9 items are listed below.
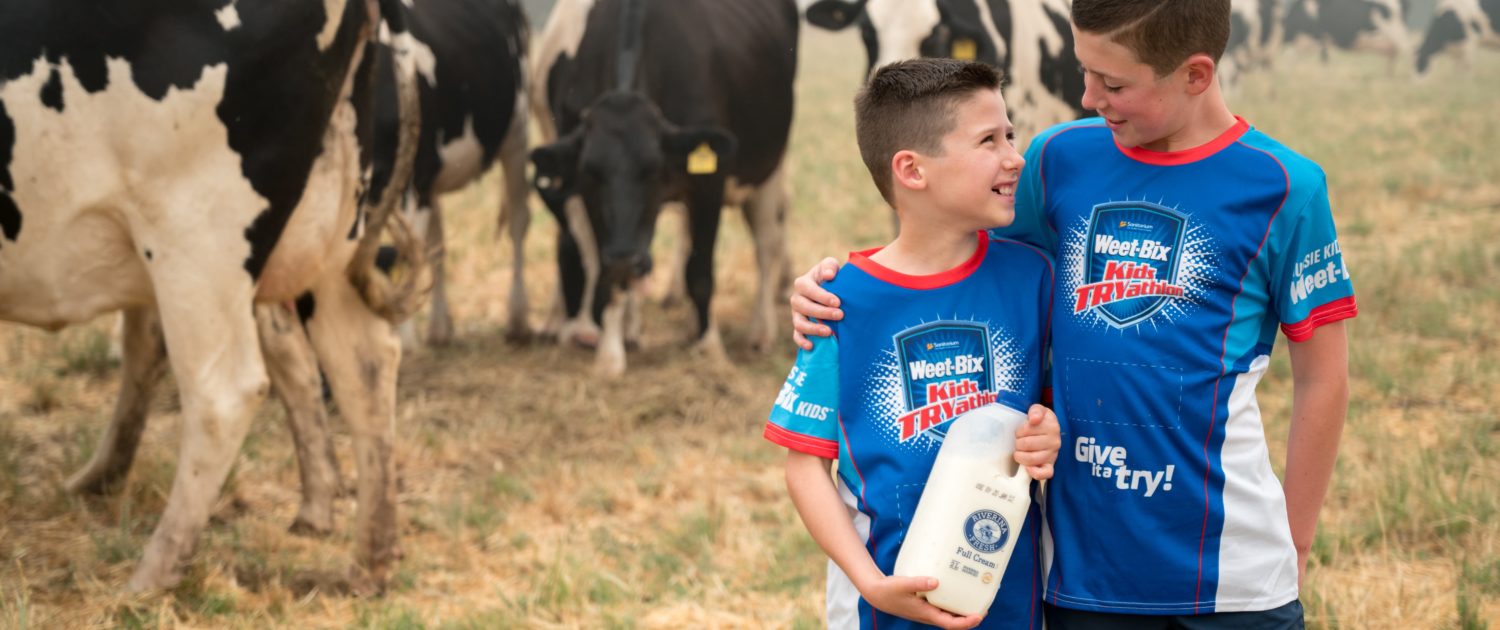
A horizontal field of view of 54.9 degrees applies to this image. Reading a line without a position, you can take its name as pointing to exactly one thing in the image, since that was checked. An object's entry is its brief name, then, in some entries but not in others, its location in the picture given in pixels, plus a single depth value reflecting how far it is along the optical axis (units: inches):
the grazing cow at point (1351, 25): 1398.9
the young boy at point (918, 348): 86.5
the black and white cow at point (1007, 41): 286.4
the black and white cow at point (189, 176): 142.3
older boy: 86.0
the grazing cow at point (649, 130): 274.1
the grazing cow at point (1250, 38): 1127.0
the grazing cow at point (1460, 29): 1238.3
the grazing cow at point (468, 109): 264.1
